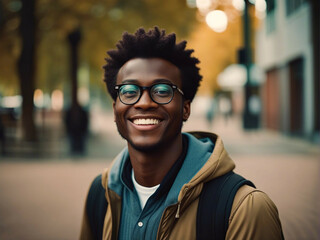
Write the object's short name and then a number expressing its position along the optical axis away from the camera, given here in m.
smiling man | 1.81
